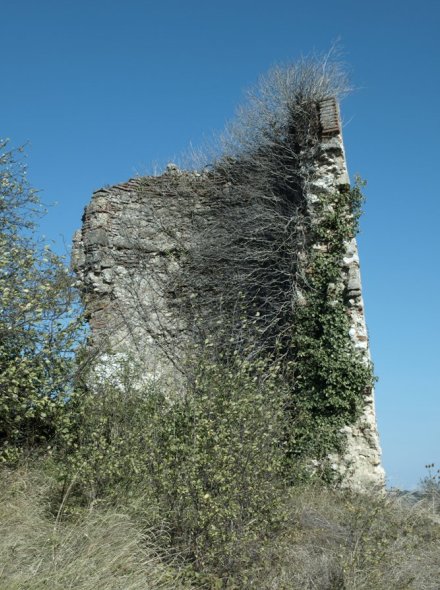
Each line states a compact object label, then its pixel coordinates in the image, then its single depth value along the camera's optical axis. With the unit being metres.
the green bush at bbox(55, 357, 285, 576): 5.93
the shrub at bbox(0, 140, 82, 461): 7.74
